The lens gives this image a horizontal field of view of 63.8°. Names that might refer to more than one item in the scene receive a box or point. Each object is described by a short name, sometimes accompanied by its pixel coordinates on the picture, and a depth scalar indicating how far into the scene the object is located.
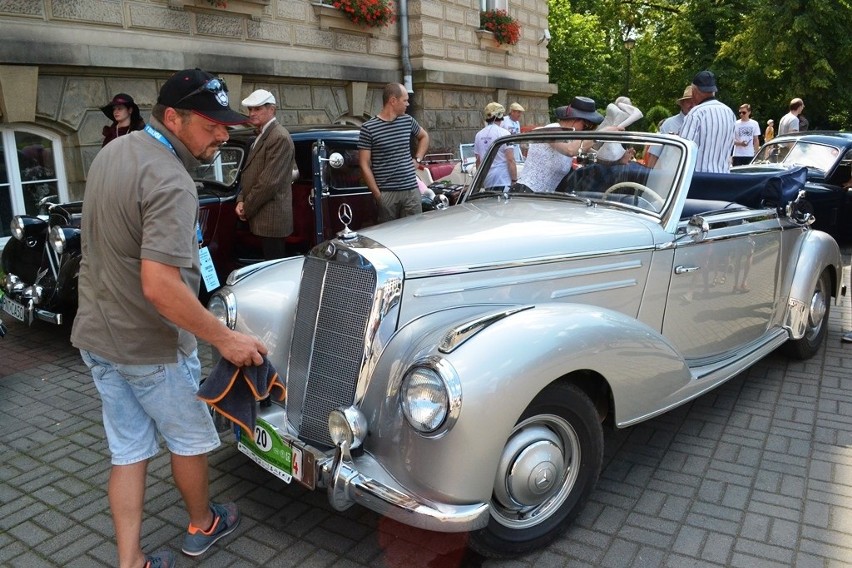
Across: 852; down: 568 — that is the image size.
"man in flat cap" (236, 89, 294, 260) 5.52
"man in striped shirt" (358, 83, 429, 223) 5.81
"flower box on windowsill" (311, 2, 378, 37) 10.62
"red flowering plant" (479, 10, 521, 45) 14.38
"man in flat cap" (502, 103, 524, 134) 10.23
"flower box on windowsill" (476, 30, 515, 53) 14.21
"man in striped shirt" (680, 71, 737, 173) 5.41
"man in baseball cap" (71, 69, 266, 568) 2.21
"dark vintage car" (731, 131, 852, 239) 8.40
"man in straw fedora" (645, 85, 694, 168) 7.16
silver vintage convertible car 2.36
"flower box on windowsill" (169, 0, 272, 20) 8.59
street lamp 23.73
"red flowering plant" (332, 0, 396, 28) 10.83
